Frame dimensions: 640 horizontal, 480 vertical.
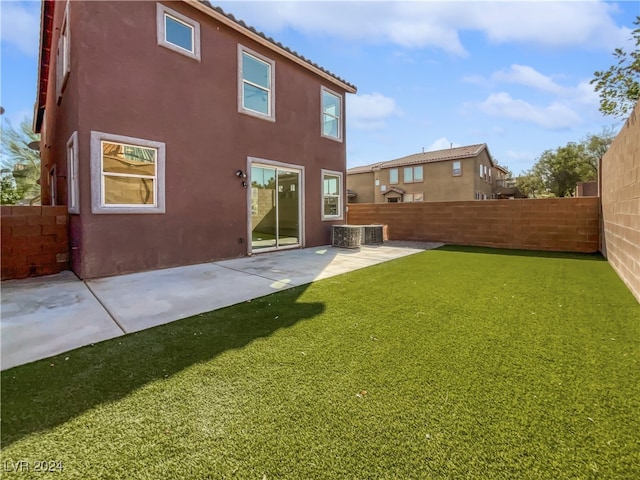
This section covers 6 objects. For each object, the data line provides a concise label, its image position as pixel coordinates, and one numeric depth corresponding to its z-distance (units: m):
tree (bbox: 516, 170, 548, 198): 30.14
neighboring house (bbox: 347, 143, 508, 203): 25.94
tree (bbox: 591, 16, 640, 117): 7.80
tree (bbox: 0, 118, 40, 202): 21.22
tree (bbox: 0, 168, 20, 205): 17.72
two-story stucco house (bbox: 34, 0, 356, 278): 5.59
